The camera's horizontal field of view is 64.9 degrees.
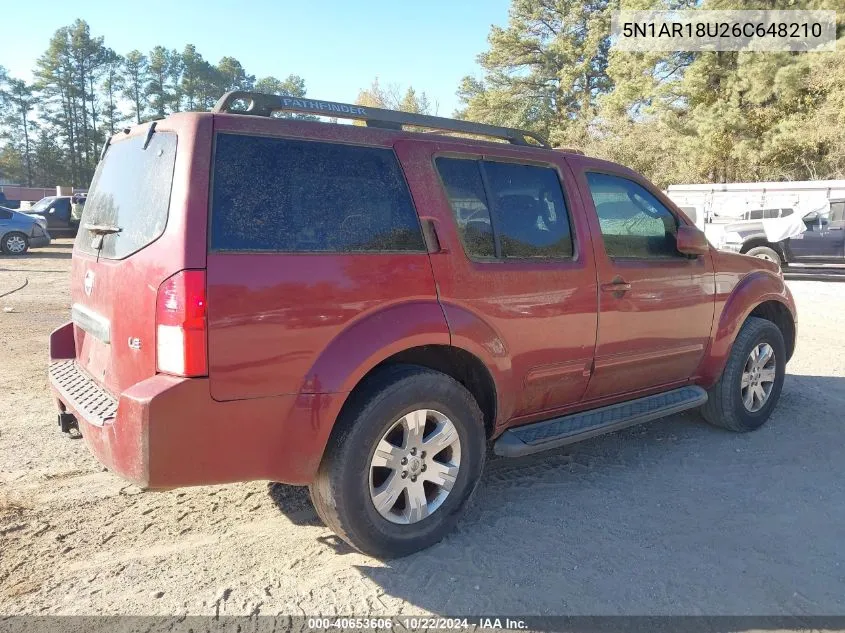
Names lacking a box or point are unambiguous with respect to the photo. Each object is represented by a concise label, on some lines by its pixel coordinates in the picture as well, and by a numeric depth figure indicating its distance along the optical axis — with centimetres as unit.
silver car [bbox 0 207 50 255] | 1819
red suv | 258
